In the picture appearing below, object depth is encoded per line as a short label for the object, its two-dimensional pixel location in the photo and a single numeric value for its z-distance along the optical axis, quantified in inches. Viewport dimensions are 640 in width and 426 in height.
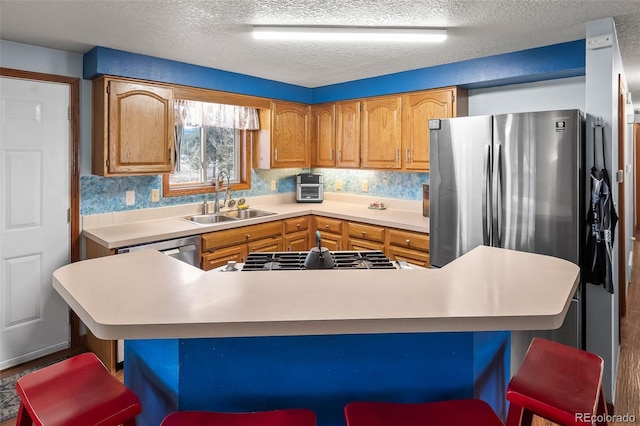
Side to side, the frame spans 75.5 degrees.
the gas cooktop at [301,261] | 77.9
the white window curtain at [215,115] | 150.3
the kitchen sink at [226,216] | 154.5
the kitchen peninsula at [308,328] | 46.0
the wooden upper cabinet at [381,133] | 158.6
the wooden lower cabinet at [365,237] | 150.6
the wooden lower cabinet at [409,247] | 138.3
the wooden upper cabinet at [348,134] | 171.9
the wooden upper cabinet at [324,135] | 181.8
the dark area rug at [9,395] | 96.2
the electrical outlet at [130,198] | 140.6
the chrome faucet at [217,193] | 161.0
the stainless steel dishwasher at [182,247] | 122.6
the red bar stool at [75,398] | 47.7
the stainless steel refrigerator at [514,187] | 97.4
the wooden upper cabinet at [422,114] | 144.5
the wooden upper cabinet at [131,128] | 123.9
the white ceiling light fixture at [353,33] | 103.1
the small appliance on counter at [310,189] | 191.0
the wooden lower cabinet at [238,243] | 135.5
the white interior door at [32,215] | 117.2
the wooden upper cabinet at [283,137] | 173.3
